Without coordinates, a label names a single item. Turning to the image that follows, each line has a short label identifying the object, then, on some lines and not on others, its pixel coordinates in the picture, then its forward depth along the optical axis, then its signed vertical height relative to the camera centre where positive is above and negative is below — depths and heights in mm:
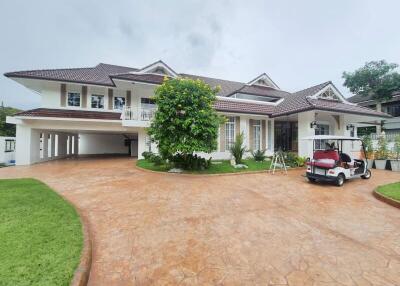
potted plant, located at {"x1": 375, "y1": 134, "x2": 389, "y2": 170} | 12297 -532
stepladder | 10841 -1150
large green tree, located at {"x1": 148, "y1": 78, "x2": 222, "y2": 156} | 9281 +1276
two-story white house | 13500 +2352
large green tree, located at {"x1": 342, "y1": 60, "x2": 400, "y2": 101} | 25062 +8913
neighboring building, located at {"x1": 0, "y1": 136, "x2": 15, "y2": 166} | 16172 -643
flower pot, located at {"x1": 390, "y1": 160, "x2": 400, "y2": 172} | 11555 -1159
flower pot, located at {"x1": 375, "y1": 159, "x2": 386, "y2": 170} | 12234 -1160
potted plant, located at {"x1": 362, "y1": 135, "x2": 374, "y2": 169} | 12844 -358
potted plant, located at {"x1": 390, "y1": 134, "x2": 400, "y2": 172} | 11534 -744
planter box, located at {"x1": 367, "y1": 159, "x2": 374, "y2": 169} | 12805 -1149
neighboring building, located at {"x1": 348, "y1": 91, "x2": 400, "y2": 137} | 26172 +4776
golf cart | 7891 -903
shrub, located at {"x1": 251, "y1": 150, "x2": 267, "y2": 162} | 13469 -779
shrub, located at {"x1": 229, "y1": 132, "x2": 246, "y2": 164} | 11695 -317
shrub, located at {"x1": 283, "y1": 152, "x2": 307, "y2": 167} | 12241 -952
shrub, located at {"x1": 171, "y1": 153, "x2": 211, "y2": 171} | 10523 -954
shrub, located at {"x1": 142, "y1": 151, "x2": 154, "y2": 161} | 12933 -722
